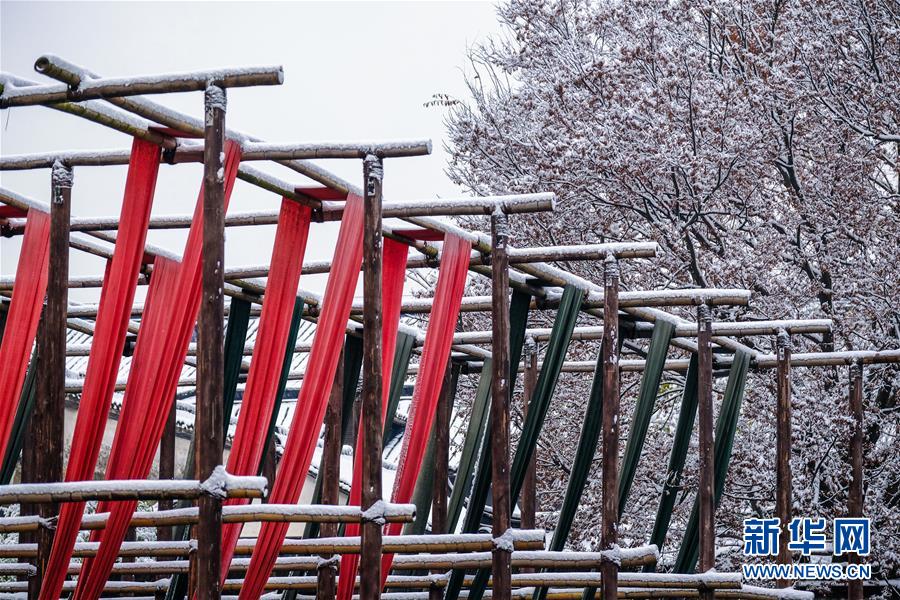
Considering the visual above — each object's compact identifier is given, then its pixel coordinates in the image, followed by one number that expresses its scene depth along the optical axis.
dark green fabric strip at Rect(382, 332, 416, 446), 19.72
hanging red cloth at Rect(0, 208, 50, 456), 14.62
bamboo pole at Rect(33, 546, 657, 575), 16.48
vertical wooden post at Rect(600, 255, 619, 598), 17.67
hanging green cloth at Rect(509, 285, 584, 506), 17.45
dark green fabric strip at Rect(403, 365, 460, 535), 19.22
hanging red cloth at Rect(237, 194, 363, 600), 14.31
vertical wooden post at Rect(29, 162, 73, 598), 12.74
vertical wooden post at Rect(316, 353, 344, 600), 19.05
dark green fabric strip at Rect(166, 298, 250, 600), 16.73
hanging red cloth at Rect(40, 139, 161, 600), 13.02
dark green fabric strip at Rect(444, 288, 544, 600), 17.23
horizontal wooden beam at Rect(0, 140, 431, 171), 13.41
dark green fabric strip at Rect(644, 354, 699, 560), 20.02
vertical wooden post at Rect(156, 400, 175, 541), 23.77
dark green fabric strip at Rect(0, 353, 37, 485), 18.37
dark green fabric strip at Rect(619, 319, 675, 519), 19.42
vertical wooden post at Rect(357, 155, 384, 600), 13.44
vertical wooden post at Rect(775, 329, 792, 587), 21.59
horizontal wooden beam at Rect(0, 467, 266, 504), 12.38
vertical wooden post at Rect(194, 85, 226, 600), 11.80
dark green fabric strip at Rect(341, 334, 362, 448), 20.48
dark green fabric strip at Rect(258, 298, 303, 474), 16.58
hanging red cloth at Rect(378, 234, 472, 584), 16.11
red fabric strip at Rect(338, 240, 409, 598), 15.41
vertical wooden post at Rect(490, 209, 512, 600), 15.73
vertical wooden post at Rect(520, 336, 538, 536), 22.45
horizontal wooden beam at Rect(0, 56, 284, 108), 12.09
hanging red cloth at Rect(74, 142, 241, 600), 13.33
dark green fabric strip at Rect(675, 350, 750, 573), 21.14
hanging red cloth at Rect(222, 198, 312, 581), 13.66
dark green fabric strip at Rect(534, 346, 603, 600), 18.30
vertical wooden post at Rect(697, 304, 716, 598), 19.91
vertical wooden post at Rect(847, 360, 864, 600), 22.84
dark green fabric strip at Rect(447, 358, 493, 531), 18.16
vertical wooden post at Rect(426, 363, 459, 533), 22.14
